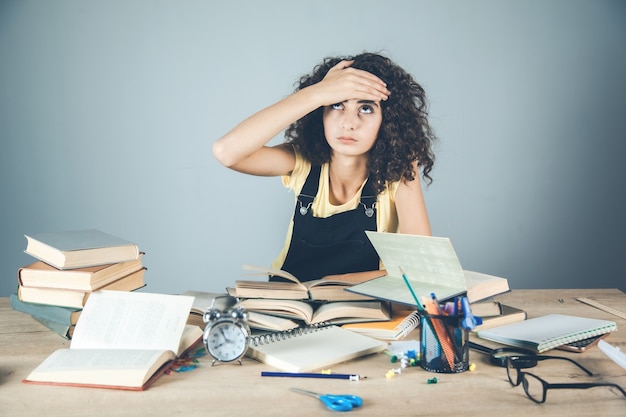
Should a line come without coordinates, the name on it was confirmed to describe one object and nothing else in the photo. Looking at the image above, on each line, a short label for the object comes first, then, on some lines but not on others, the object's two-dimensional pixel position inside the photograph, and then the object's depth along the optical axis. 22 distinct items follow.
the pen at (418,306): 1.22
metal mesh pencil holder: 1.21
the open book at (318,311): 1.46
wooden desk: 1.06
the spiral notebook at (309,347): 1.23
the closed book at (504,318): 1.50
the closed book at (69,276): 1.47
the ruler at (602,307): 1.66
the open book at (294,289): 1.51
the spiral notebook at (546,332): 1.33
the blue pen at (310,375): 1.19
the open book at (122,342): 1.16
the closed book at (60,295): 1.47
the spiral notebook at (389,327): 1.41
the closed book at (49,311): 1.45
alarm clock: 1.24
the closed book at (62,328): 1.45
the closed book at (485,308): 1.51
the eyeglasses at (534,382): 1.09
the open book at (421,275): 1.39
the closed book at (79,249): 1.51
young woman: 2.11
